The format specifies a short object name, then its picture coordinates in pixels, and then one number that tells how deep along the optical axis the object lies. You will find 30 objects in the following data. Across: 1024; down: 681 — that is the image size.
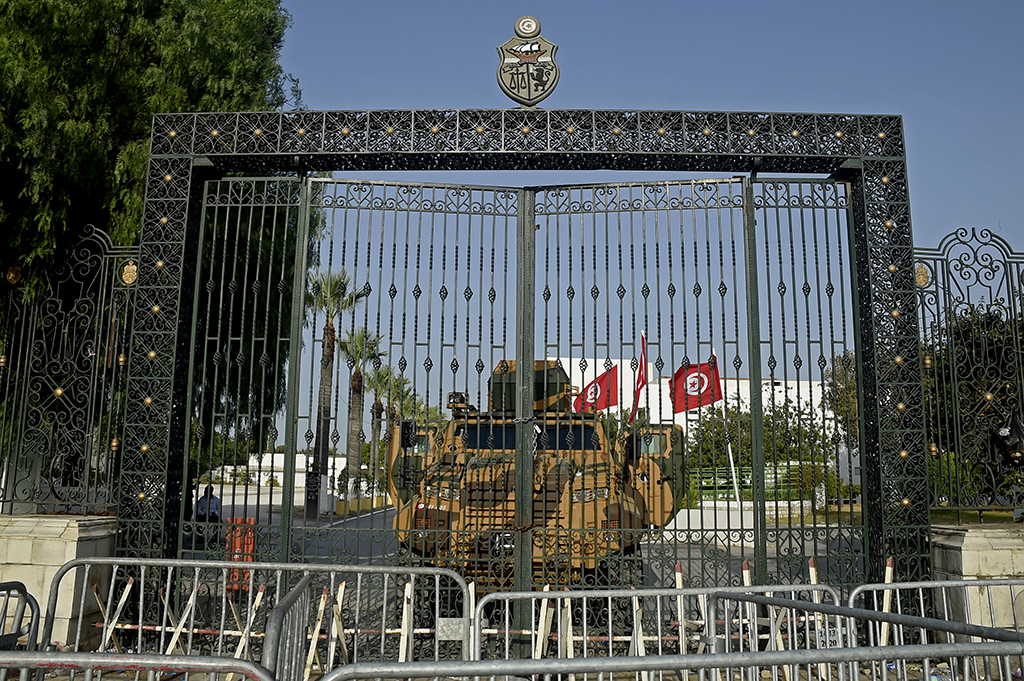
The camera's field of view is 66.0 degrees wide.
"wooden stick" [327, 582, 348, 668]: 6.34
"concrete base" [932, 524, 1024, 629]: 6.69
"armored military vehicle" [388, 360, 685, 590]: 7.17
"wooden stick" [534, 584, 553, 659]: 5.84
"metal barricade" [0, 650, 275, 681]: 2.69
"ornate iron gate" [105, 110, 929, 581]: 7.25
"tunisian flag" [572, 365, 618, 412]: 7.13
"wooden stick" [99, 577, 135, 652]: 5.39
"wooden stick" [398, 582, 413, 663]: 5.54
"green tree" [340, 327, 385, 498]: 7.19
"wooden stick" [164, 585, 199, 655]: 5.95
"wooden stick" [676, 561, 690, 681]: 5.27
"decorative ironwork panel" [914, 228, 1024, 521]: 7.27
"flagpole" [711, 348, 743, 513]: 6.74
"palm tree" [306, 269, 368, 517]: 7.33
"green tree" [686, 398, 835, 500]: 6.74
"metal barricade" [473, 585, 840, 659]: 4.79
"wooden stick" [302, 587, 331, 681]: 6.03
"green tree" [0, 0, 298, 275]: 9.25
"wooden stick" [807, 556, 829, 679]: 6.68
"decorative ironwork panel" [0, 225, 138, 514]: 7.51
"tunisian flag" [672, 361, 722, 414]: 7.14
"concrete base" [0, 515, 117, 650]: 6.89
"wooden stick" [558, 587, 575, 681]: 5.26
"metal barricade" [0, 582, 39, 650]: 4.67
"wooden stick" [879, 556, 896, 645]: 5.80
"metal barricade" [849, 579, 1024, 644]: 6.62
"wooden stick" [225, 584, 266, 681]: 5.95
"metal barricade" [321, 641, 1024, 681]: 2.54
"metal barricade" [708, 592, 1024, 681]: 2.71
